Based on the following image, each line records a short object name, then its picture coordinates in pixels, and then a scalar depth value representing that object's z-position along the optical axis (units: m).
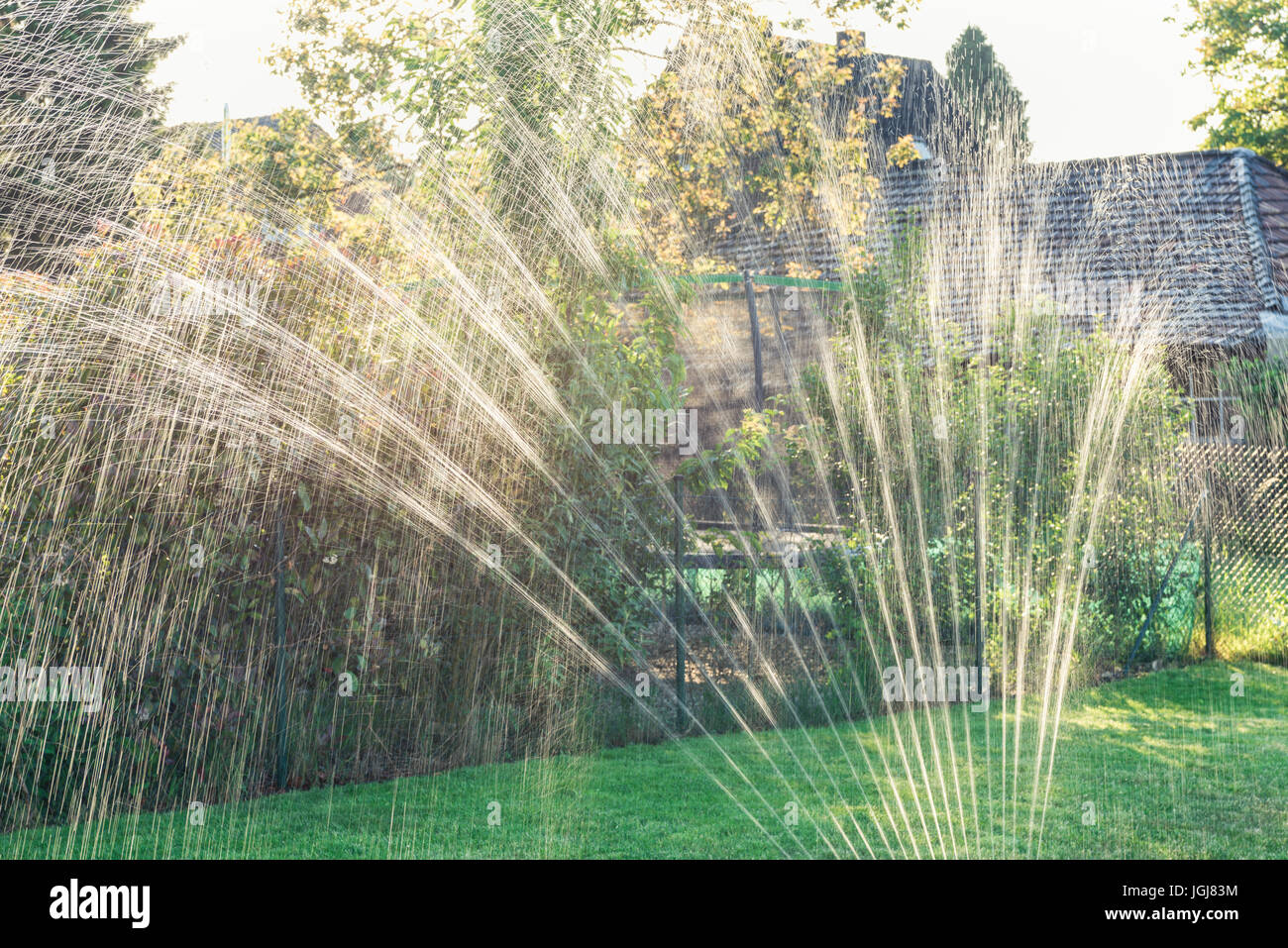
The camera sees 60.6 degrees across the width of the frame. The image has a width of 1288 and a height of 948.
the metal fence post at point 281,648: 6.91
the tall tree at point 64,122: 12.59
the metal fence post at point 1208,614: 11.34
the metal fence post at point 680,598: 8.38
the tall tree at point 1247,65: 25.83
